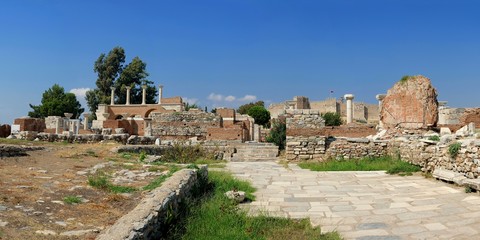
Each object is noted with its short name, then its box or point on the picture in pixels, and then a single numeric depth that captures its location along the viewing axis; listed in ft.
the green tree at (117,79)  180.34
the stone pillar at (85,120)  111.45
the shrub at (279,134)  60.63
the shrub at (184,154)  45.52
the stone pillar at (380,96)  73.56
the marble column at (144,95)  158.87
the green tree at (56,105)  179.32
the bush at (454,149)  25.81
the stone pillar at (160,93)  155.17
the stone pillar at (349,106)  86.28
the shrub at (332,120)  128.06
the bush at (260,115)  160.15
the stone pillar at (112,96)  160.90
